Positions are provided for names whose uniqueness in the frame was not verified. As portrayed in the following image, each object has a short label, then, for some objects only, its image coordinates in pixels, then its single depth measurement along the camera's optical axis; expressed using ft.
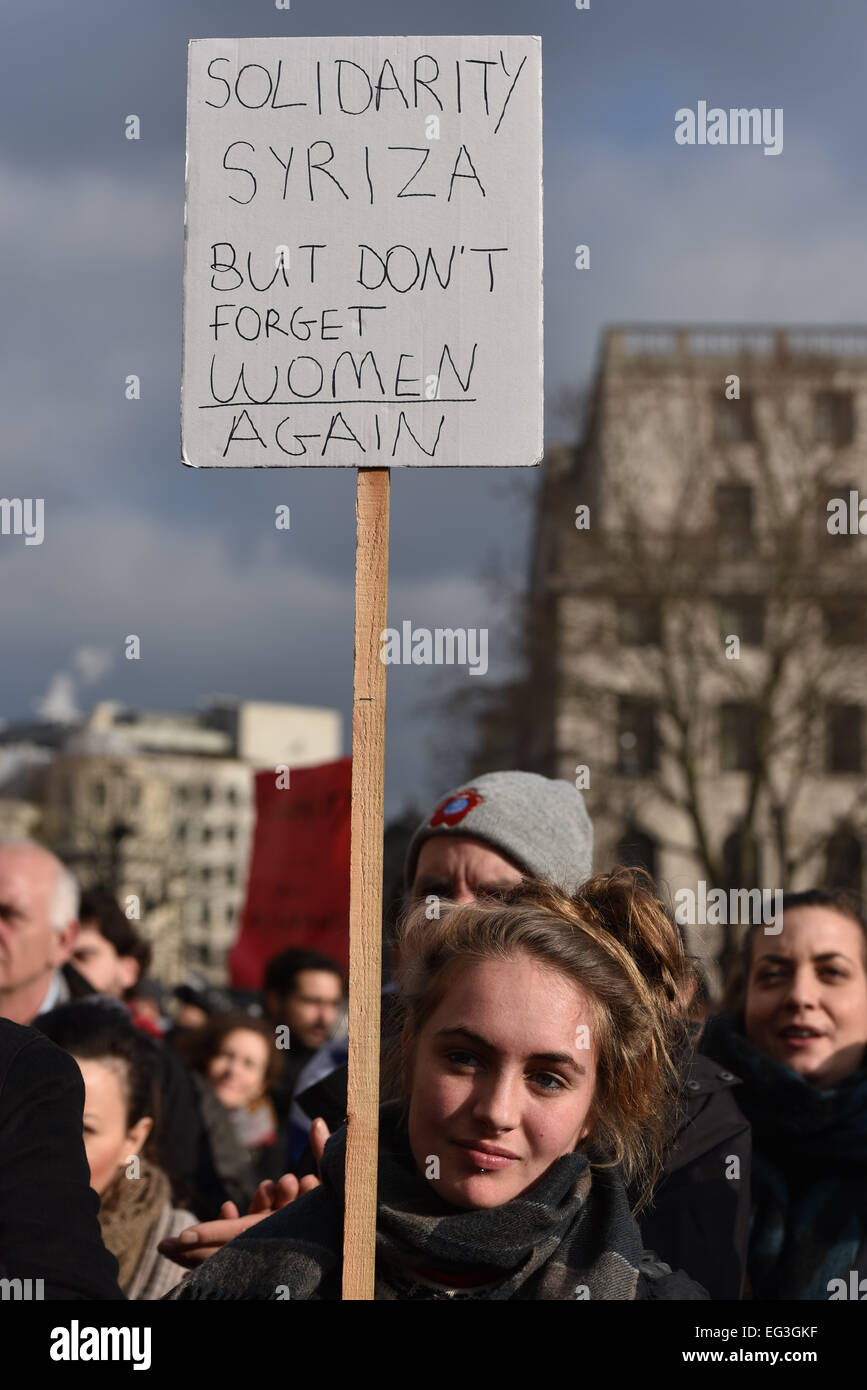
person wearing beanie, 9.68
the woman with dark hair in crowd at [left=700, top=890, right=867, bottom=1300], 9.98
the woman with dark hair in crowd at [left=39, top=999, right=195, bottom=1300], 11.27
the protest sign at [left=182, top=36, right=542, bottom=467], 8.45
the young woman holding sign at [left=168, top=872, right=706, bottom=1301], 7.08
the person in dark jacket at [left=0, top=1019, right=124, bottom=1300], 6.57
